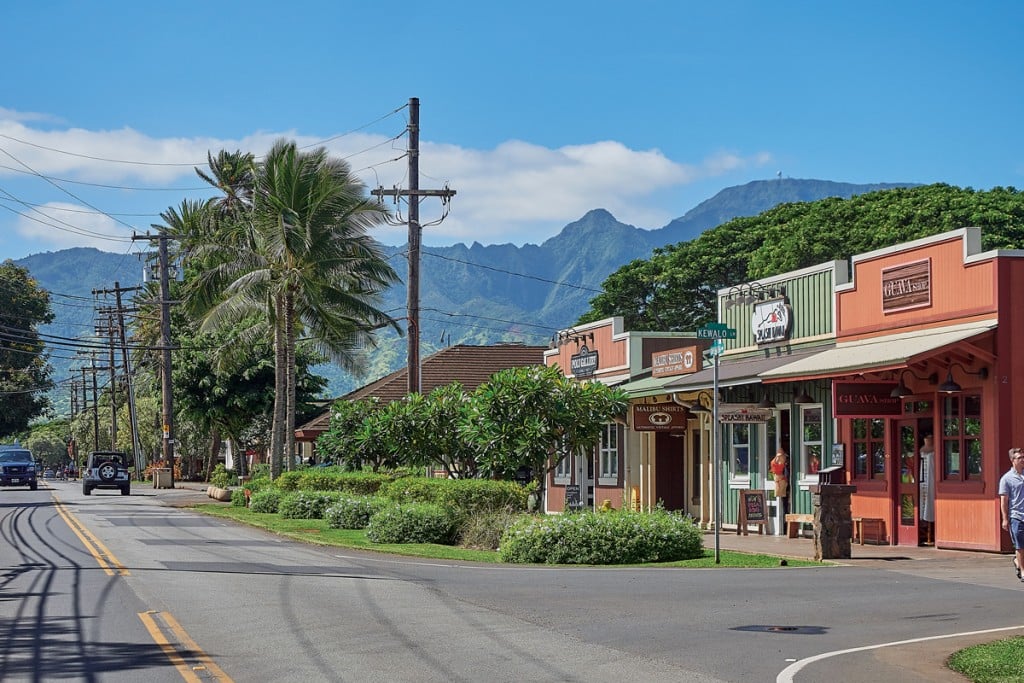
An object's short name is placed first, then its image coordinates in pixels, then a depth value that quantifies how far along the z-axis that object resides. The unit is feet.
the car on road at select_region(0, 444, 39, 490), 218.18
